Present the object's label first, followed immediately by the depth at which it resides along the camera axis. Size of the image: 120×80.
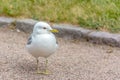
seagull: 7.87
